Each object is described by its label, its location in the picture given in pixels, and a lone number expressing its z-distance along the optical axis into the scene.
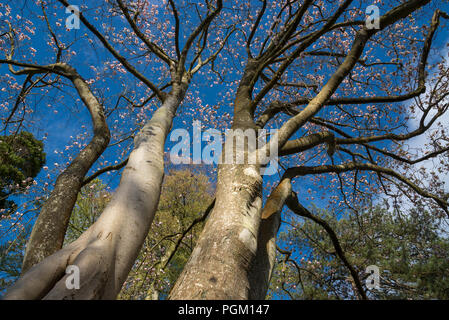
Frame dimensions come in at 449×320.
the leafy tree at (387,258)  6.69
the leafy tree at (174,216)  8.55
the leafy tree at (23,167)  10.68
